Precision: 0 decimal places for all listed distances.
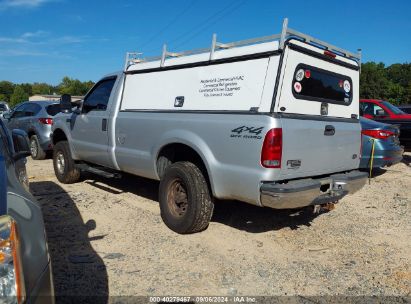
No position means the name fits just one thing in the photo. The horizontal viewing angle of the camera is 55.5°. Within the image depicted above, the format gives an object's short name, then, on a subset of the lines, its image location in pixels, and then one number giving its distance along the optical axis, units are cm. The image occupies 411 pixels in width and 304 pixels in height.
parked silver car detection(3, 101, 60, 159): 1000
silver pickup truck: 395
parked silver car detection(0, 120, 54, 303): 172
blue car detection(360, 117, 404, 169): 802
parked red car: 1030
